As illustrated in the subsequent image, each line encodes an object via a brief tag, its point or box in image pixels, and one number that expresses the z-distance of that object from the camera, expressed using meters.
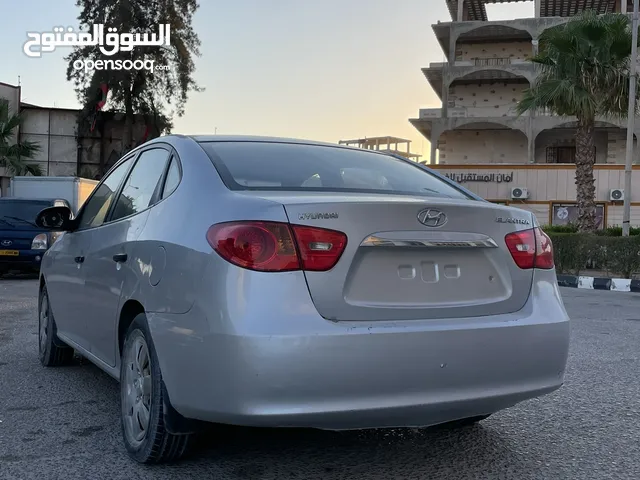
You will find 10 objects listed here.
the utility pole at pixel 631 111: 21.08
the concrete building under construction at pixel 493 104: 44.44
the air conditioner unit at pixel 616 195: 35.03
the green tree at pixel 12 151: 34.25
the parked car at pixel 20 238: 13.58
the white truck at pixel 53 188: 18.84
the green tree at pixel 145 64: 43.34
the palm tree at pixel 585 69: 21.28
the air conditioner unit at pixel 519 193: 36.34
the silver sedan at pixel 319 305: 2.52
